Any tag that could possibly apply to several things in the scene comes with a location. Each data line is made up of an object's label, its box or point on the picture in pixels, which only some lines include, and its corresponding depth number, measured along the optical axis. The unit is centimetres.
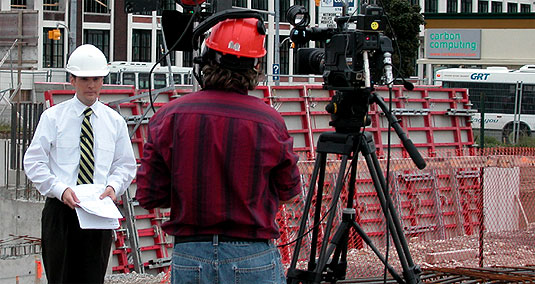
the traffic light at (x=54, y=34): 3430
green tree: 4644
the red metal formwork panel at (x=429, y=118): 1502
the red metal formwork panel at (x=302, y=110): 1382
